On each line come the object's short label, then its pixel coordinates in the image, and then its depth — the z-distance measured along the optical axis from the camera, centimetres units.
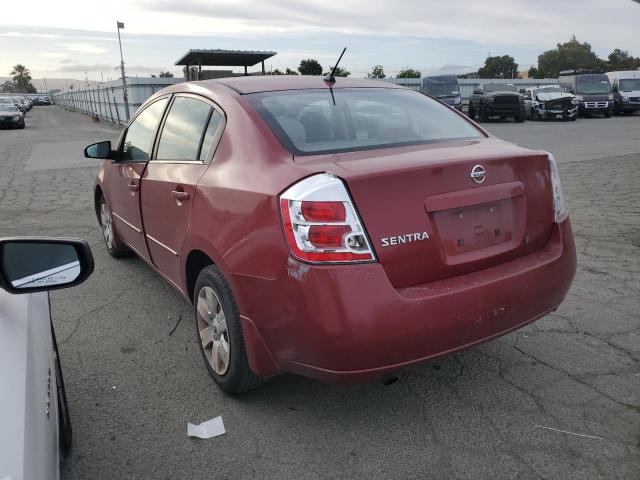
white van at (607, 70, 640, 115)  2752
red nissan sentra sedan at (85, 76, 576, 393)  223
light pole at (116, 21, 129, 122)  2556
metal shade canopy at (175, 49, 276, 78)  1973
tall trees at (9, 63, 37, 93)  14738
